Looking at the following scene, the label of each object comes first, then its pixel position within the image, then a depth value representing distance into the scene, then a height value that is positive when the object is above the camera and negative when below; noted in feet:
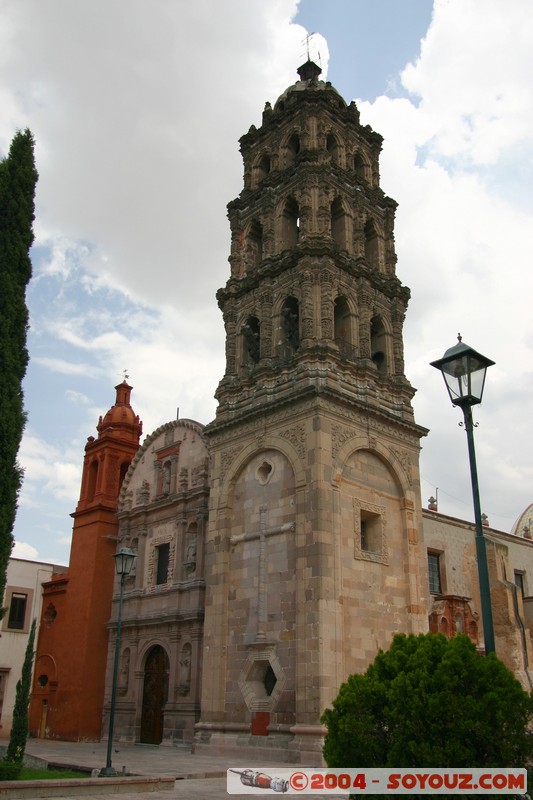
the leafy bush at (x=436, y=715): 25.75 -0.55
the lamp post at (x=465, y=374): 32.55 +13.39
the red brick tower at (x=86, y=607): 89.61 +10.40
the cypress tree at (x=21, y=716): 47.65 -1.42
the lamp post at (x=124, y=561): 60.66 +10.23
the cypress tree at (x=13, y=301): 45.16 +23.67
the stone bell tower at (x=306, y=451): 62.69 +21.92
